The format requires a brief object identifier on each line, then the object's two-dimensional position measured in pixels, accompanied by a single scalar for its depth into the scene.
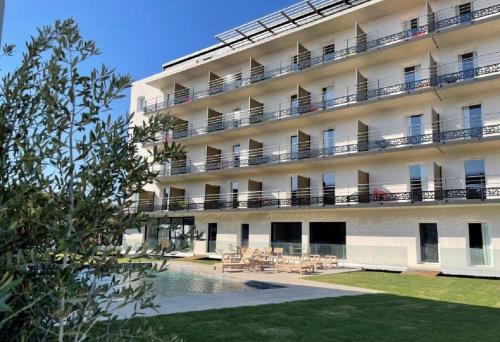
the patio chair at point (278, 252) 21.42
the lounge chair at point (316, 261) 18.66
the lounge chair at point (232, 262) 17.69
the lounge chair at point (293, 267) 17.77
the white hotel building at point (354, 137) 18.91
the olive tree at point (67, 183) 1.89
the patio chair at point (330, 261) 19.84
